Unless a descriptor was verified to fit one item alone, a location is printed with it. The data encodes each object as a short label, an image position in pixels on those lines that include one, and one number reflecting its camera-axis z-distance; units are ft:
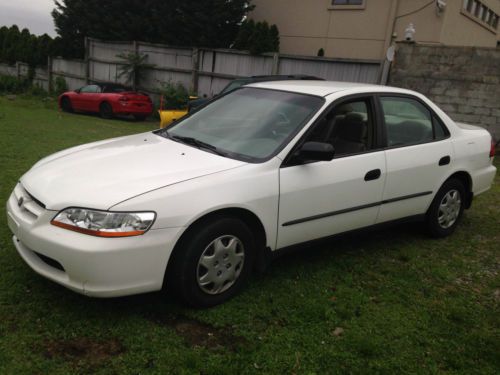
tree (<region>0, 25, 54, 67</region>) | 77.30
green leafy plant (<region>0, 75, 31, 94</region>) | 78.29
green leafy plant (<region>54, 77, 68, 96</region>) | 72.33
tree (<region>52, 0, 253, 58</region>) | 56.54
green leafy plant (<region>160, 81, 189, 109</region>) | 52.92
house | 51.93
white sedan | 9.09
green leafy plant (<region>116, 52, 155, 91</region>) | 59.57
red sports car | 51.16
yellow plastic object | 33.47
